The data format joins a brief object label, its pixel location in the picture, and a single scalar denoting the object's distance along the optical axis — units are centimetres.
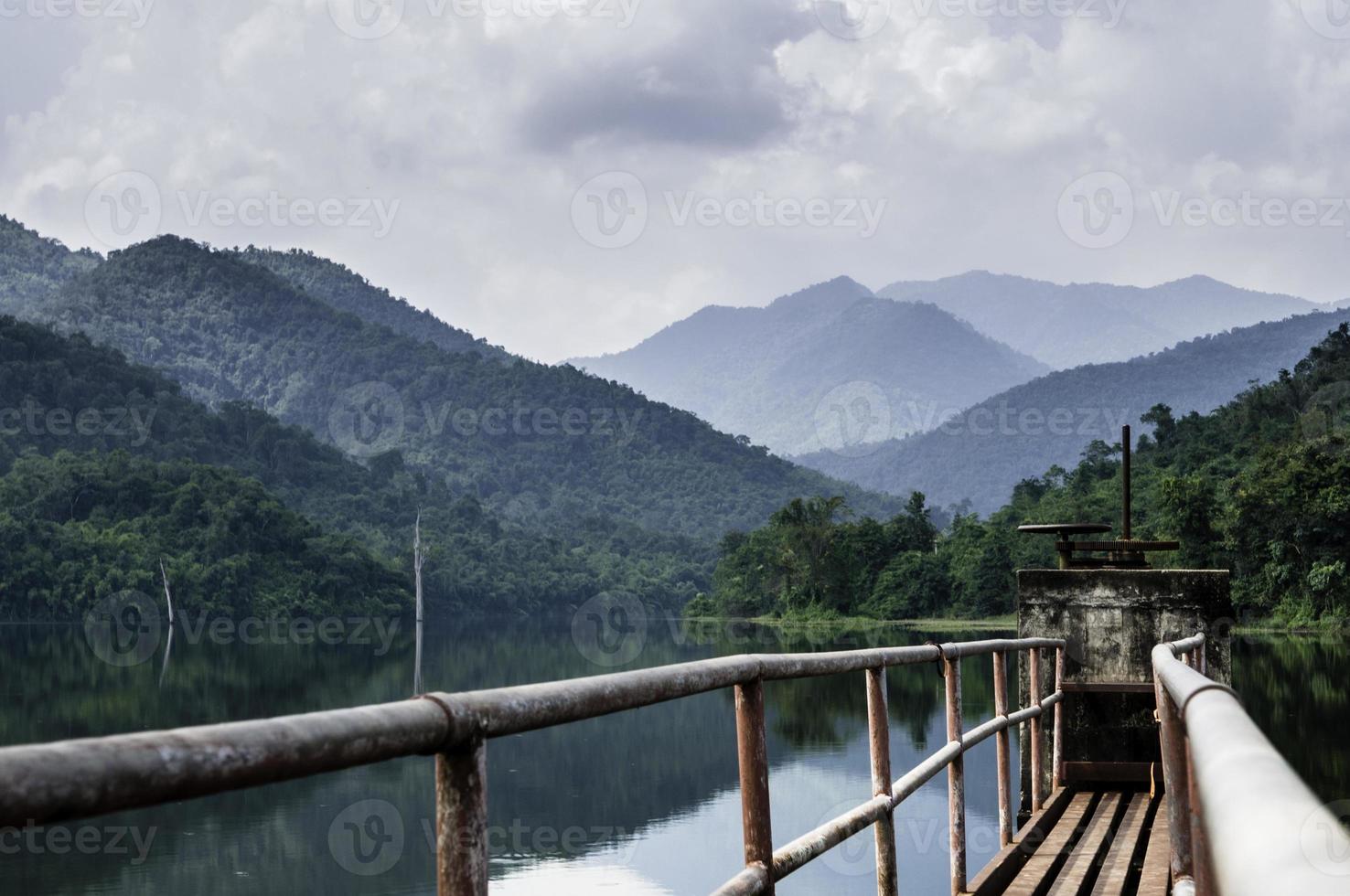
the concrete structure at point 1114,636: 774
